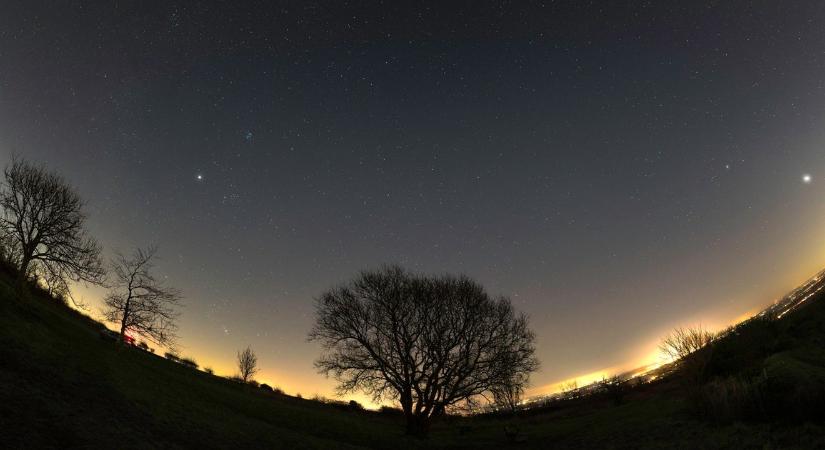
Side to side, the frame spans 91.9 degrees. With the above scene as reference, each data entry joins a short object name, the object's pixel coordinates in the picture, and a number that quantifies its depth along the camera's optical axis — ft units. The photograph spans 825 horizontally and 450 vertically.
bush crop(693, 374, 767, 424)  51.08
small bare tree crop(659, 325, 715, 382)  72.64
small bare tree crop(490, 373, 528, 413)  107.55
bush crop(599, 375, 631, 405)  149.81
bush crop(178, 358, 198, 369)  169.42
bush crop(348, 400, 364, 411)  182.48
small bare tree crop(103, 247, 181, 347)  108.88
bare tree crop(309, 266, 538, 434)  107.76
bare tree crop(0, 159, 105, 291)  97.50
